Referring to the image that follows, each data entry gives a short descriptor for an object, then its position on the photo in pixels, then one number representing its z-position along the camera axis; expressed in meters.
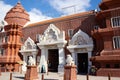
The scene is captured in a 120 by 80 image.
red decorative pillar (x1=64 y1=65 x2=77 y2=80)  7.26
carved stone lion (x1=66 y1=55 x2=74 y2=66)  7.46
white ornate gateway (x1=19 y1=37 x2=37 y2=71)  15.00
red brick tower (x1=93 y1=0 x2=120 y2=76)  9.67
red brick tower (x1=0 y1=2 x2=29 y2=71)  15.57
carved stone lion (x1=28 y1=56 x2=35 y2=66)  8.85
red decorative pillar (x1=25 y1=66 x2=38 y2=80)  8.50
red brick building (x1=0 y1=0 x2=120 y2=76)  9.94
